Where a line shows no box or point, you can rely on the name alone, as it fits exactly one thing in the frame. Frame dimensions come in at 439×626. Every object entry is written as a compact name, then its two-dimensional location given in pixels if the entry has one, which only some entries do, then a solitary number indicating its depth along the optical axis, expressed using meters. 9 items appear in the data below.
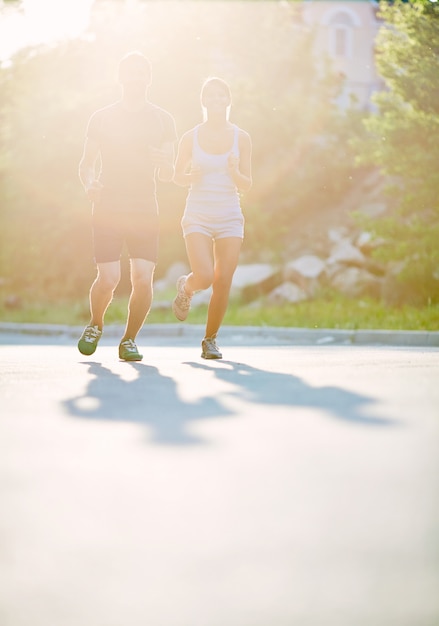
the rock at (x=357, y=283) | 20.34
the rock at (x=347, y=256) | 21.39
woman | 9.20
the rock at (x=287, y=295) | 20.28
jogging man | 8.96
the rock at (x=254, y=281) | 21.23
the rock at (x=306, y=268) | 21.02
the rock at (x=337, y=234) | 24.95
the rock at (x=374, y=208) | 25.34
